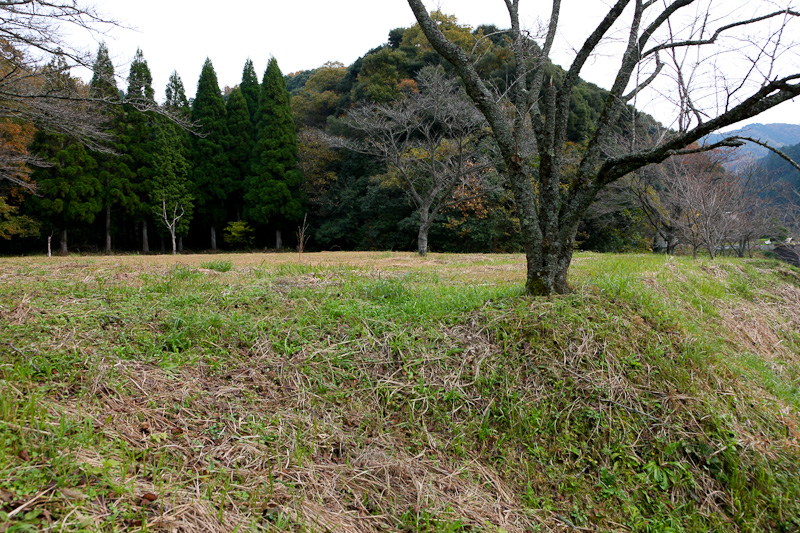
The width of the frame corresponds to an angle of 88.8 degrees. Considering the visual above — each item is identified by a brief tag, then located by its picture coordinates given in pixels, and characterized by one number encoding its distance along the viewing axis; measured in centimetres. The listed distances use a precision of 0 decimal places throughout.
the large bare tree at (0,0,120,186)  559
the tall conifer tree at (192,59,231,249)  2375
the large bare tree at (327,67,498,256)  1221
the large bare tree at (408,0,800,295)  372
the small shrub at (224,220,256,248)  2377
